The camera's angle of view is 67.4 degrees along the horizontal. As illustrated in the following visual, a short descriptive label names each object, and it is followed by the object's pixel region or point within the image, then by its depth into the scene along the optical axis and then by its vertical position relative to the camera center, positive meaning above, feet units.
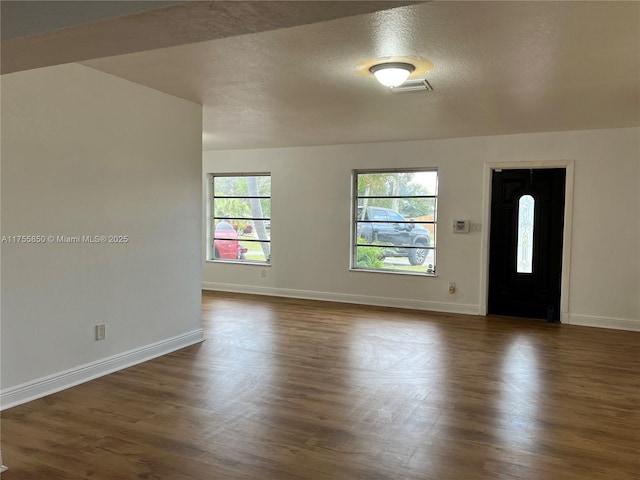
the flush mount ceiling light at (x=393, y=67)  10.39 +3.47
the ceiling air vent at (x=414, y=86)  12.08 +3.50
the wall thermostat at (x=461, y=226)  20.75 -0.19
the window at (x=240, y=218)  25.54 -0.03
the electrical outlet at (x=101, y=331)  12.07 -2.93
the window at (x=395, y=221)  21.89 -0.01
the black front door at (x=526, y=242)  19.60 -0.81
